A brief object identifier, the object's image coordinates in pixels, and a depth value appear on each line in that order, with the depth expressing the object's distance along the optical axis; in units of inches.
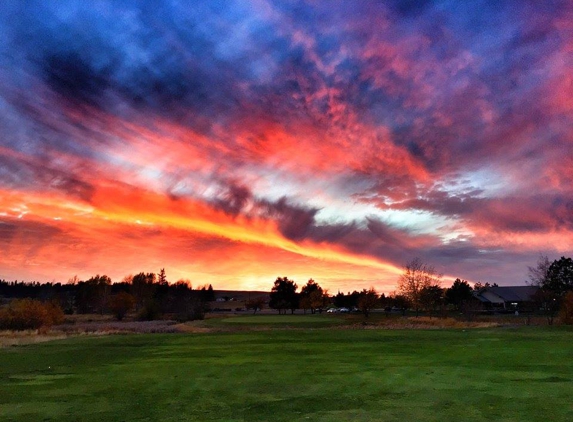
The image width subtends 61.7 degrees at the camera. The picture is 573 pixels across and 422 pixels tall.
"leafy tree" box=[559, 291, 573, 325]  2183.8
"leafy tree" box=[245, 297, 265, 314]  6332.7
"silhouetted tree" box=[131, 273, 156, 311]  5414.9
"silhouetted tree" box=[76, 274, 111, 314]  5339.6
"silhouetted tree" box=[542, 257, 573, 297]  3702.8
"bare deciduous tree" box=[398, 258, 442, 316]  3381.4
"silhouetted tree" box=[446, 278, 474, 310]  4596.5
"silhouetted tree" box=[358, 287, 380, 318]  3939.5
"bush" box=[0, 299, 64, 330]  2272.4
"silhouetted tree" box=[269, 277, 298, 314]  5916.3
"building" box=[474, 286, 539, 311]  5049.2
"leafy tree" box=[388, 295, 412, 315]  3615.9
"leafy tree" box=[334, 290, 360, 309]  6358.3
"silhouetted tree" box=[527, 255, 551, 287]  3101.4
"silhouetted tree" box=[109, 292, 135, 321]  3821.4
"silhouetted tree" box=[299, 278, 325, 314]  5432.6
